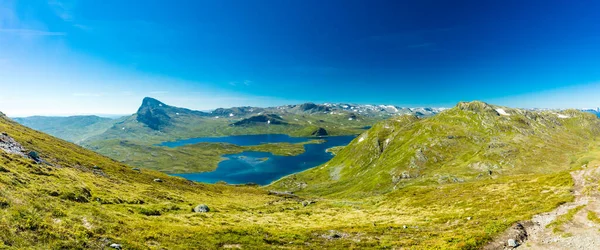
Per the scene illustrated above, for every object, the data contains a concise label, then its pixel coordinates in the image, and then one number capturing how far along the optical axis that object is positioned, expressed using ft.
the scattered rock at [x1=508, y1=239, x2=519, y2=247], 95.86
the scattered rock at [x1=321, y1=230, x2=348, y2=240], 135.45
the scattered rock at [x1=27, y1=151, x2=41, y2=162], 236.12
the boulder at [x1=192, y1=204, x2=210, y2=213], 201.16
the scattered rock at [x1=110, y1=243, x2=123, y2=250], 86.28
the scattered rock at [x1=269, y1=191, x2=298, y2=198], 432.91
